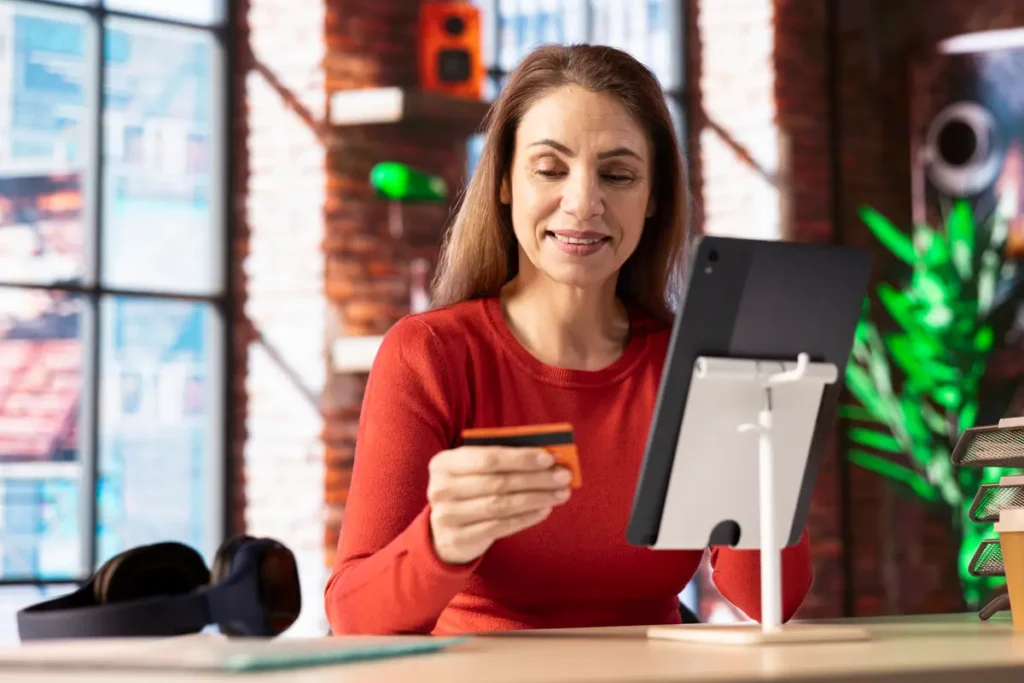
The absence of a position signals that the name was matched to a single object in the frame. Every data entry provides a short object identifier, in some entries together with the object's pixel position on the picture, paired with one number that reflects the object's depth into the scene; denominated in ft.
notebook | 6.20
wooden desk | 6.15
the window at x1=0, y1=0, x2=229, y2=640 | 15.73
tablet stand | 7.09
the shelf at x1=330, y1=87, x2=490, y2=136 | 16.57
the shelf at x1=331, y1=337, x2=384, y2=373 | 16.31
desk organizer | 7.73
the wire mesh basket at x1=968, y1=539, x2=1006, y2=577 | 8.00
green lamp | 16.89
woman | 7.91
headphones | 7.26
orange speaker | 17.29
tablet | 7.08
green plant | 18.87
